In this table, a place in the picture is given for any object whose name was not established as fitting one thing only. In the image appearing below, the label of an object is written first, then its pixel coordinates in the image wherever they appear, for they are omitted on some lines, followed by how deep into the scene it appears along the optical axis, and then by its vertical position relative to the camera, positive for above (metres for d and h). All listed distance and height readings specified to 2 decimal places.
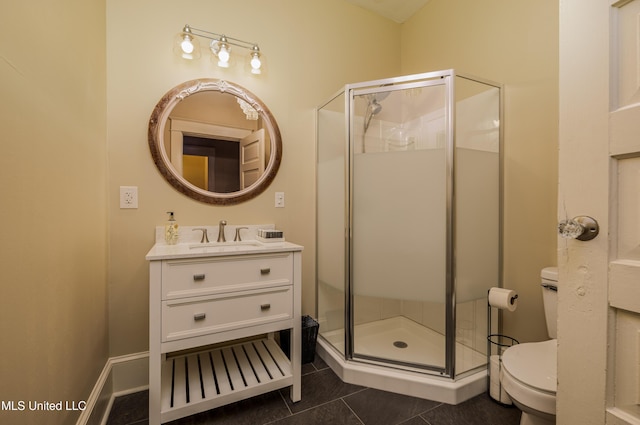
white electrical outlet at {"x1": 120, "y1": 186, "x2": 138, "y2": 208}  1.67 +0.08
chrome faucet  1.86 -0.14
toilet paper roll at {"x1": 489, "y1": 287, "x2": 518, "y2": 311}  1.55 -0.48
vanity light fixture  1.75 +1.03
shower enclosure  1.68 -0.01
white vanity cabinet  1.32 -0.53
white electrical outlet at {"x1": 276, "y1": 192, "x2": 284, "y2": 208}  2.07 +0.08
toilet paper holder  1.55 -0.87
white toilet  1.09 -0.66
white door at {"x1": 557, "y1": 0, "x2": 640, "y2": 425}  0.61 +0.02
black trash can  1.95 -0.89
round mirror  1.76 +0.45
